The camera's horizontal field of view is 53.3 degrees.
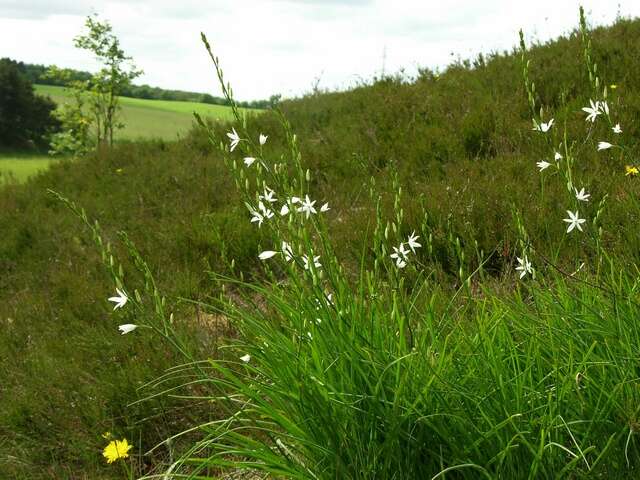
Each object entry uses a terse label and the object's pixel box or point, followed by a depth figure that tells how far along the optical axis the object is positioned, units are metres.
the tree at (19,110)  35.00
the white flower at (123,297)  1.99
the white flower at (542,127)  2.14
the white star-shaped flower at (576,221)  2.24
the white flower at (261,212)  1.95
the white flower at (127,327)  1.96
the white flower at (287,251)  2.01
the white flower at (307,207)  2.28
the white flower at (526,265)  2.29
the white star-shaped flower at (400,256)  2.44
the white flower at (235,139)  2.18
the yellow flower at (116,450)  2.88
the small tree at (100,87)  19.34
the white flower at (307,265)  2.06
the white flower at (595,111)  2.30
